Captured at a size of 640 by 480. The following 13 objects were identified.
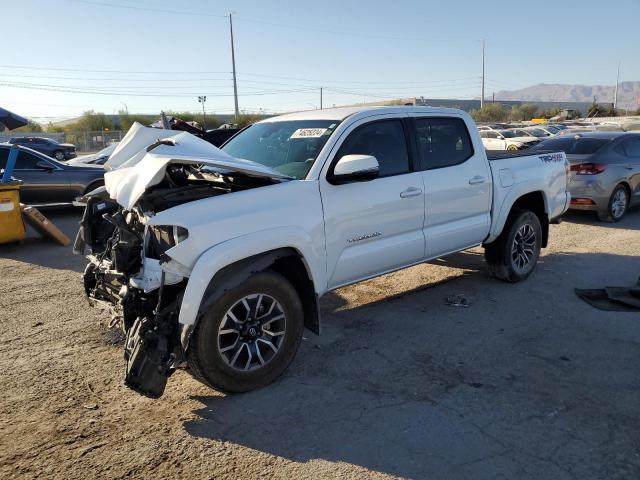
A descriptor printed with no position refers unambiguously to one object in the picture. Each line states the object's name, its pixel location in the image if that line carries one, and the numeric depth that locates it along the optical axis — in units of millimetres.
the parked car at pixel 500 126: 41147
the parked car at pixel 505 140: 25734
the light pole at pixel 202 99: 74500
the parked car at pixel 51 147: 34750
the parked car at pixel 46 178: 11266
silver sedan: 10016
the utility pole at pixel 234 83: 53625
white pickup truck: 3543
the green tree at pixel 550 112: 80312
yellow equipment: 8844
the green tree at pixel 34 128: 69612
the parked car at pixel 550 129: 36319
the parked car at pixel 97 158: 15207
